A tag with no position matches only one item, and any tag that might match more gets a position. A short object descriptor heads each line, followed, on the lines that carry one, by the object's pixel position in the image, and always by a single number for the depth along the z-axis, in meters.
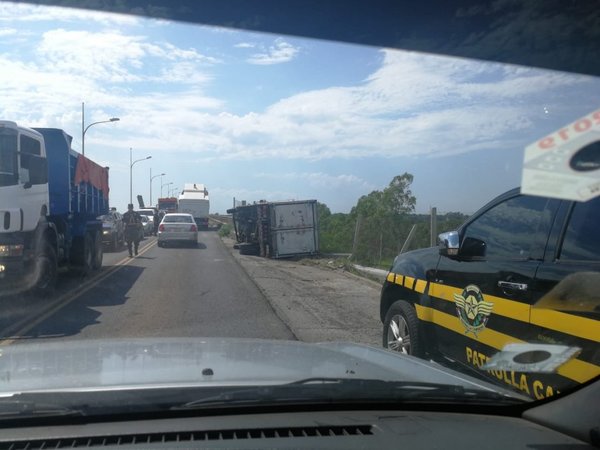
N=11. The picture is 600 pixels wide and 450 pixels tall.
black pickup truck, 3.81
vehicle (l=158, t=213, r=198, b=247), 29.87
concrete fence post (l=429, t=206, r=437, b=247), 12.38
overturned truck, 24.45
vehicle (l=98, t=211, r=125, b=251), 26.86
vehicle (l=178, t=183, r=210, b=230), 51.22
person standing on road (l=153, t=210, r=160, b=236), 44.60
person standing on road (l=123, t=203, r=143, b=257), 23.20
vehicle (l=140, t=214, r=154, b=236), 42.11
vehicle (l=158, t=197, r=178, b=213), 56.05
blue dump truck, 11.02
